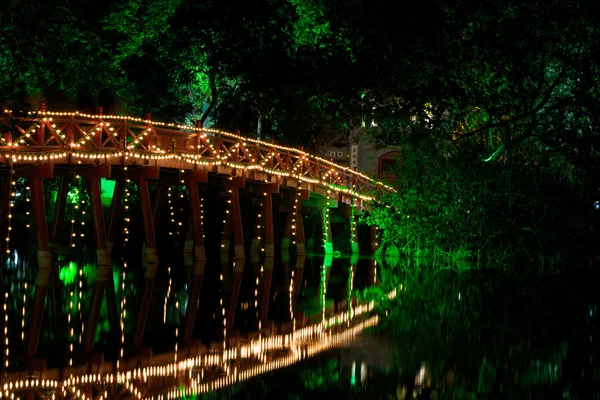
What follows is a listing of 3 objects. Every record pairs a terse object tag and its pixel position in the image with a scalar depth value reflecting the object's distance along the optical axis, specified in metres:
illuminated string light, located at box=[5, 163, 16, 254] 24.58
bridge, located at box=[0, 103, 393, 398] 20.56
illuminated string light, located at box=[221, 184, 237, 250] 36.03
